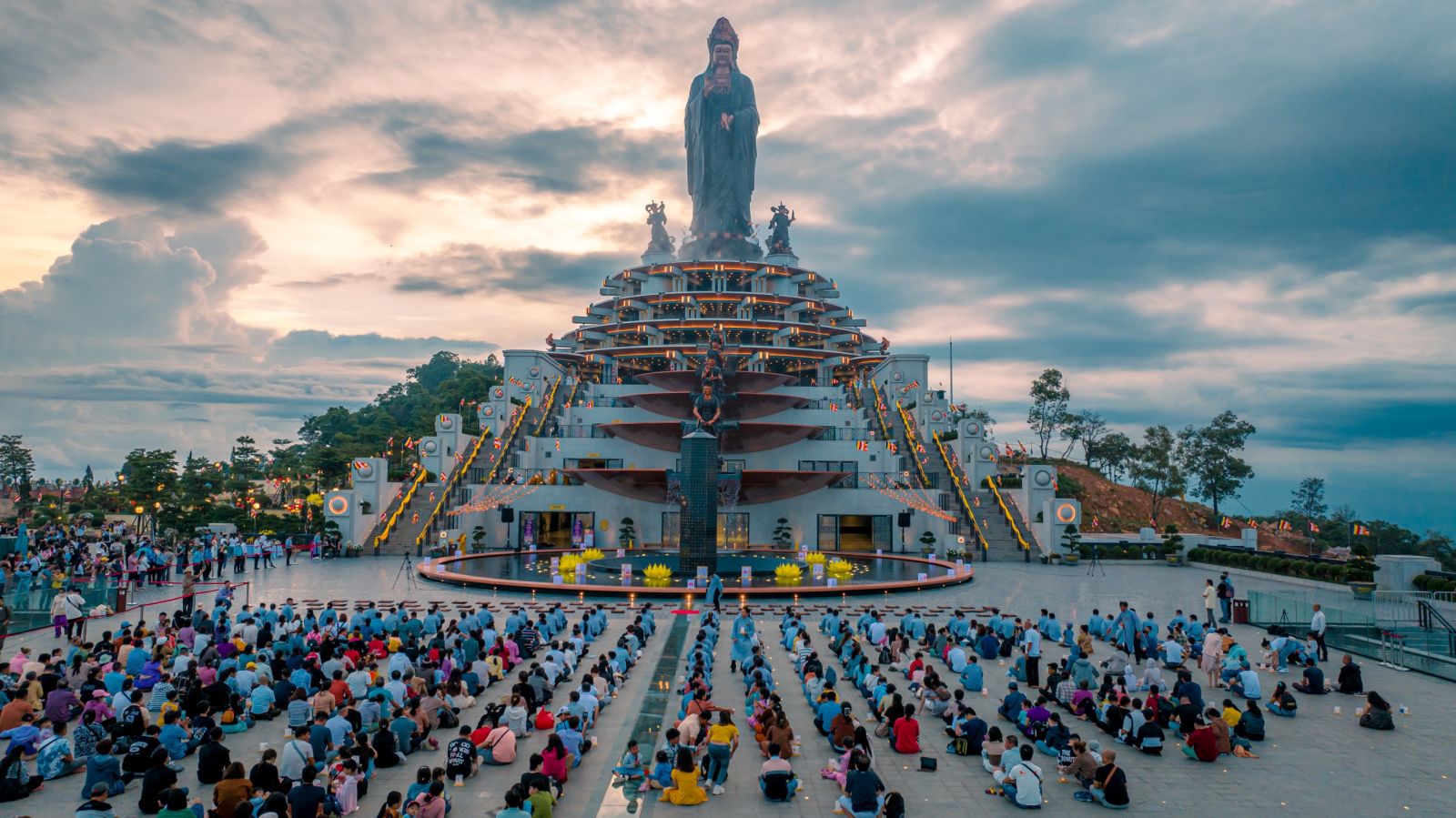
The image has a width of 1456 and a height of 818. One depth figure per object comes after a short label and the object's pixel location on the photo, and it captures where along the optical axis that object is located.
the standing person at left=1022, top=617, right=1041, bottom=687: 19.98
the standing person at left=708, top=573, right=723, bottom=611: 29.41
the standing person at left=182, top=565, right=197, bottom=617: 26.27
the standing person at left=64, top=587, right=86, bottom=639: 24.22
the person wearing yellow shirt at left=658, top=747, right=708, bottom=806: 12.27
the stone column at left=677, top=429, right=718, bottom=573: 36.50
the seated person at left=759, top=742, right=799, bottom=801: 12.43
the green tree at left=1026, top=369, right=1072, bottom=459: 100.38
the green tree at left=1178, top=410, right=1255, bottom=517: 88.94
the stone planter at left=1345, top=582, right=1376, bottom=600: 35.05
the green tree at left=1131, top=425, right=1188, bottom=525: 88.88
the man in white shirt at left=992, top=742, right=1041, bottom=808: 12.27
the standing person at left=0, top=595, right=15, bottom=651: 21.44
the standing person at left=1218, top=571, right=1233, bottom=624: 29.78
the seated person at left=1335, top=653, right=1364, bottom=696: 19.44
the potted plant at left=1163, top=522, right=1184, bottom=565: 51.88
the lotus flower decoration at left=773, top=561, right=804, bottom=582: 35.56
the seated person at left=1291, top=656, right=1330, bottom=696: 19.34
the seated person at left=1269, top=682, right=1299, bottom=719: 17.48
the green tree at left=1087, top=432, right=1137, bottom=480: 95.56
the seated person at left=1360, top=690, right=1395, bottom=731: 16.59
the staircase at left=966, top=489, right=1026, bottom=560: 51.19
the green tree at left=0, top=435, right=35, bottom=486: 95.56
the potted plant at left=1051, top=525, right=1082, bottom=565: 50.03
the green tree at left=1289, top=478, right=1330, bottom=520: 117.81
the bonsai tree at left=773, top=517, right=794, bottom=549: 55.53
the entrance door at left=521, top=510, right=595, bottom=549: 55.81
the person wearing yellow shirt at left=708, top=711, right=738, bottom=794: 12.98
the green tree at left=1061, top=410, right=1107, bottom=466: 100.50
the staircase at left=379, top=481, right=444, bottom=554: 49.69
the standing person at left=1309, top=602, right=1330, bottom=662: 23.69
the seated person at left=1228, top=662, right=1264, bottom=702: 17.80
